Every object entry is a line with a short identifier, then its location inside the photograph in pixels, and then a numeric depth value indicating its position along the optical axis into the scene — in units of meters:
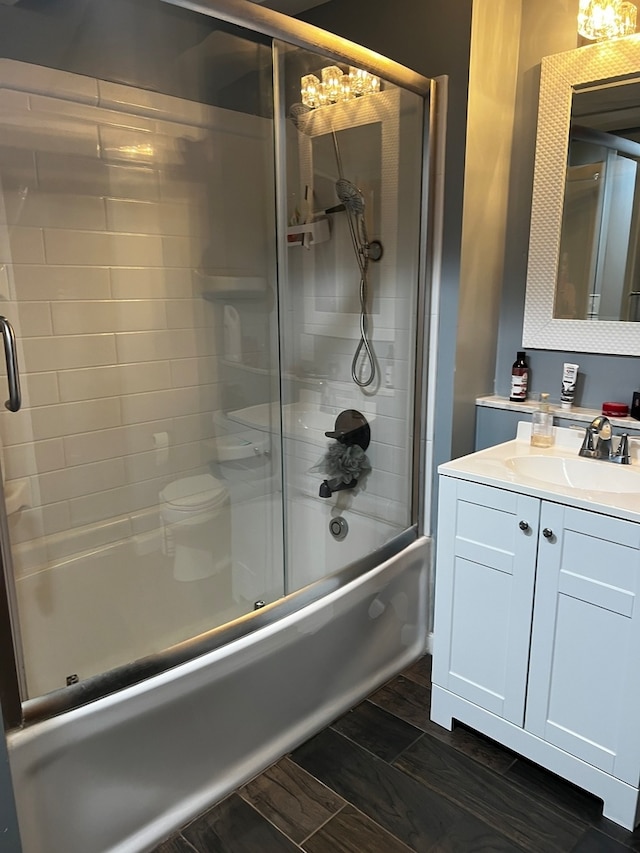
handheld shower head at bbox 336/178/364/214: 2.28
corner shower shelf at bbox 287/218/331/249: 2.32
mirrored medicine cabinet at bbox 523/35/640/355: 1.90
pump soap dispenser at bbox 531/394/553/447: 2.06
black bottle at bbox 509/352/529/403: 2.18
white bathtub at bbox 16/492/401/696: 1.98
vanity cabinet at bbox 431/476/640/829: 1.55
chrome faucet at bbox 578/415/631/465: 1.86
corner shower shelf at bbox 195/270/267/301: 2.42
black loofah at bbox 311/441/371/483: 2.45
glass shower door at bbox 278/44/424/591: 2.16
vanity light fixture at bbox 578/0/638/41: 1.81
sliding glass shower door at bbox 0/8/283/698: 1.95
